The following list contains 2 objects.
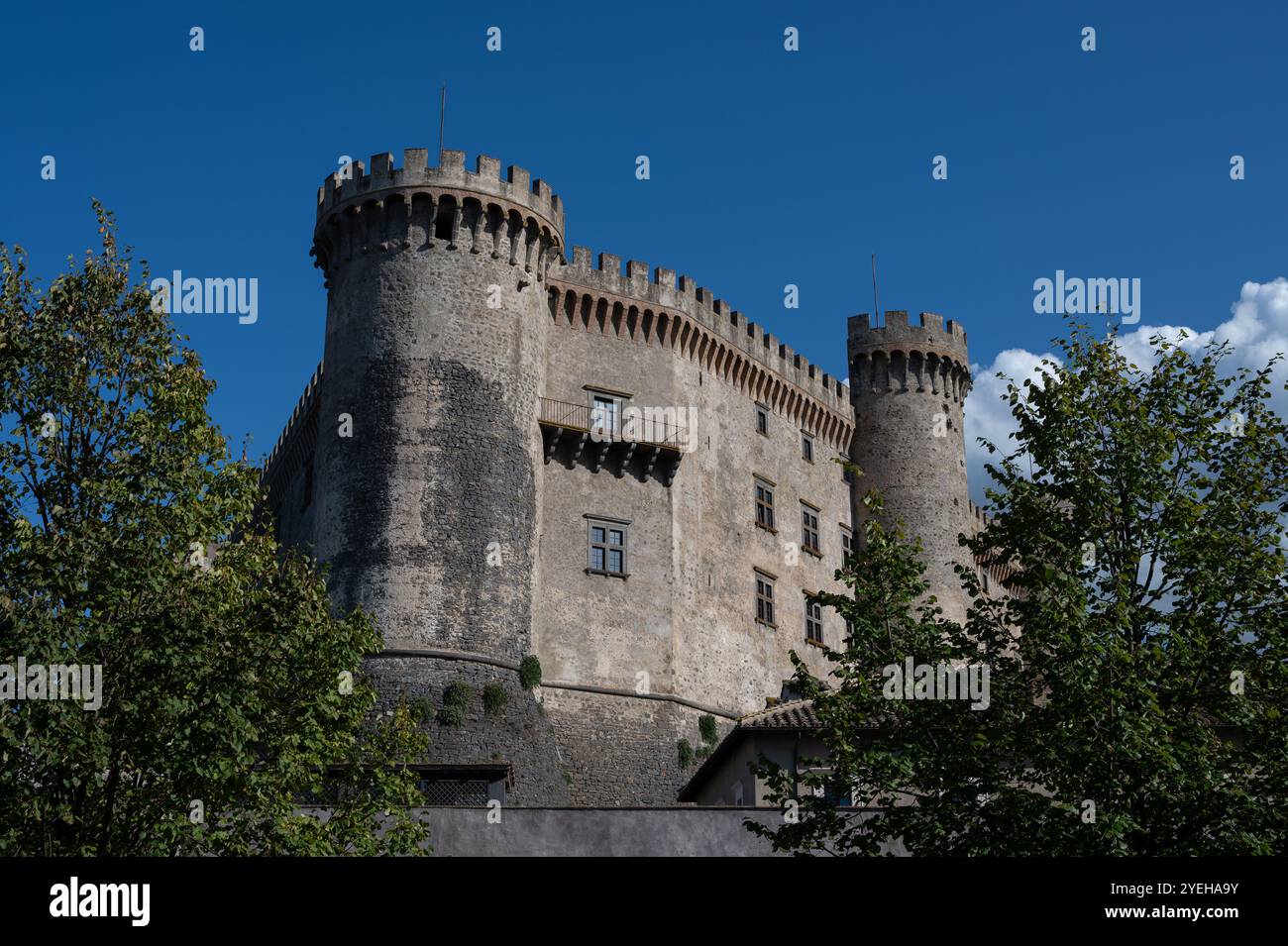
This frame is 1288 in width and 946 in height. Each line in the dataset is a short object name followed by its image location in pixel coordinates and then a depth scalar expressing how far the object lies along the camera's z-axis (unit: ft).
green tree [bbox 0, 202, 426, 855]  62.80
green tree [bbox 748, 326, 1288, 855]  63.16
